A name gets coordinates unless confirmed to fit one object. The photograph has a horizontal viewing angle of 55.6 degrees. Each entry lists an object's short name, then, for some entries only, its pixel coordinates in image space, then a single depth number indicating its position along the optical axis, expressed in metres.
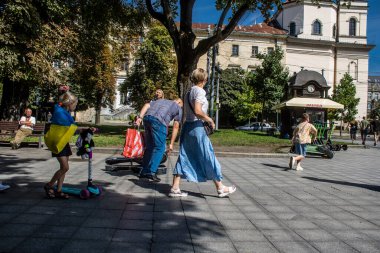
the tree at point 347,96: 42.58
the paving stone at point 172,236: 3.60
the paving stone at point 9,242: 3.19
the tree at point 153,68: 43.78
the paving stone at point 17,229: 3.57
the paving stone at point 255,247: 3.40
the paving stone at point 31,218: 4.01
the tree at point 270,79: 34.72
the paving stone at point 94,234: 3.56
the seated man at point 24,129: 12.41
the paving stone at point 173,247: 3.31
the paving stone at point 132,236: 3.55
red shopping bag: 7.58
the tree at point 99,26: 19.06
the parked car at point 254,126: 47.64
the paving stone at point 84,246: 3.22
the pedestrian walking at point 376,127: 24.95
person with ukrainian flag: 5.01
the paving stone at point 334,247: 3.47
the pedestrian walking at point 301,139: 9.57
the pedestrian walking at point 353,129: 25.04
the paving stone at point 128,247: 3.26
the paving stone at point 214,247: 3.37
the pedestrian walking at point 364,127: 23.07
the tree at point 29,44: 15.31
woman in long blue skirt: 5.42
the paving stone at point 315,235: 3.81
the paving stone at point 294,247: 3.45
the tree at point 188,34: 15.30
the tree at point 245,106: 50.28
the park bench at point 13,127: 13.47
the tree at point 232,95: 52.12
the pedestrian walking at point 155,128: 6.68
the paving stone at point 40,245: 3.17
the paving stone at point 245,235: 3.71
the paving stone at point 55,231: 3.57
